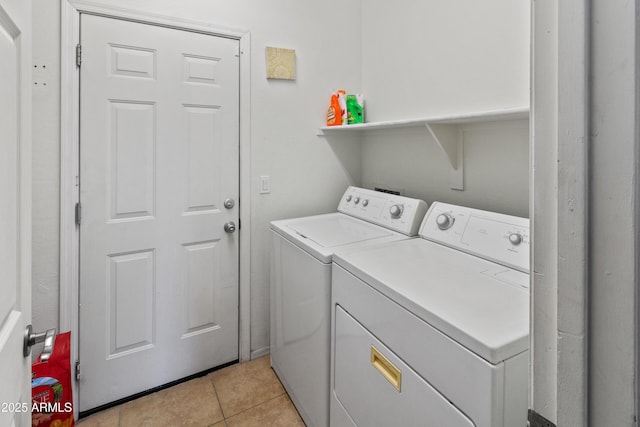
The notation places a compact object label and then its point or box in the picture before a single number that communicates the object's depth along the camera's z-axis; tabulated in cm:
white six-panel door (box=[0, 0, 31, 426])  64
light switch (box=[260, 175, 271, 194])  215
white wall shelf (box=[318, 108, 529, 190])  163
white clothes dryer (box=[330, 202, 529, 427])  78
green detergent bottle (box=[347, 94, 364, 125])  227
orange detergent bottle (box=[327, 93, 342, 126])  225
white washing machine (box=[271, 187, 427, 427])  147
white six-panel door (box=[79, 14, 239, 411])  171
